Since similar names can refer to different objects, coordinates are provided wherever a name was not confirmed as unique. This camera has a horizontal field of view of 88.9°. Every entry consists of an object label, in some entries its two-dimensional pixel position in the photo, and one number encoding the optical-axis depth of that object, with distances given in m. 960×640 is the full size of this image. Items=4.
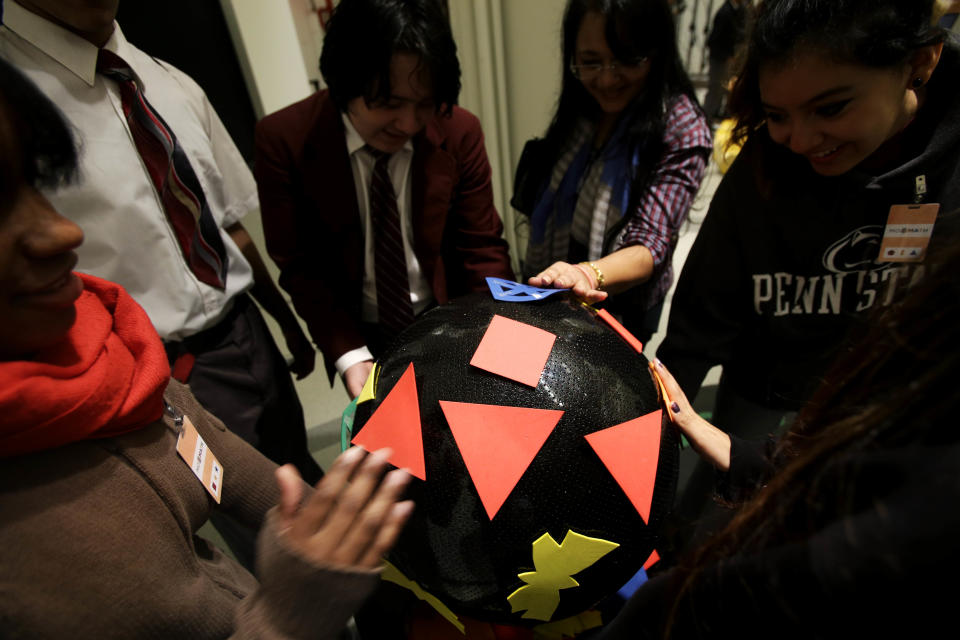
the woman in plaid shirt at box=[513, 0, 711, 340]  1.11
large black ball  0.58
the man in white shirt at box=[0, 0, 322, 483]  0.86
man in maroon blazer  0.92
